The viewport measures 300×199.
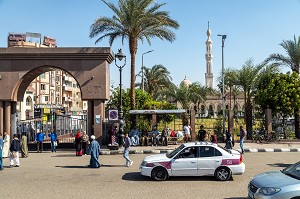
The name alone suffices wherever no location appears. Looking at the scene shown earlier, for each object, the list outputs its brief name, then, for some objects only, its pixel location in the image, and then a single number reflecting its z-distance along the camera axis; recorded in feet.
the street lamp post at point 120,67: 75.57
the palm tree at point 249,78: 114.83
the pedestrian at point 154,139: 85.62
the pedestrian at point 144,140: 86.79
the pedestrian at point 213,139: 70.37
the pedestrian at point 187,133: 87.76
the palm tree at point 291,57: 105.36
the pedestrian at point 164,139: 84.99
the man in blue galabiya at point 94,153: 53.67
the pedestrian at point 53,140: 77.20
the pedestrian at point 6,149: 66.32
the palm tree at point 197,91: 180.13
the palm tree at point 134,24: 90.27
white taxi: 42.84
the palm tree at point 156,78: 165.68
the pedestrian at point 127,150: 55.21
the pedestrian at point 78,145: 69.97
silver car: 25.57
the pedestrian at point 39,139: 78.33
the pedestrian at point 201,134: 74.49
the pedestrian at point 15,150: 55.42
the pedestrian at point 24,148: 66.32
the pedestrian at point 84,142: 71.72
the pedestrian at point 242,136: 72.18
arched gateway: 79.92
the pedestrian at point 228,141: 69.41
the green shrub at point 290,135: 97.41
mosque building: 364.99
